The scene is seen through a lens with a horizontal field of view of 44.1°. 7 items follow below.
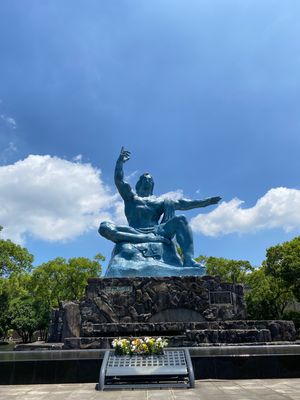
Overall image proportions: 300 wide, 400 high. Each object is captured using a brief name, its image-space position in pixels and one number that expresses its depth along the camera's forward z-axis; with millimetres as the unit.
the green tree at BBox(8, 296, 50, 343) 34844
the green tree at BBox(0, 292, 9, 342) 28881
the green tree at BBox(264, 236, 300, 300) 24834
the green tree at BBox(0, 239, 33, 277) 25969
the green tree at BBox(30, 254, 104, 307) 31188
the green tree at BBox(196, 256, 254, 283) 33125
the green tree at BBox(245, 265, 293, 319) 29656
